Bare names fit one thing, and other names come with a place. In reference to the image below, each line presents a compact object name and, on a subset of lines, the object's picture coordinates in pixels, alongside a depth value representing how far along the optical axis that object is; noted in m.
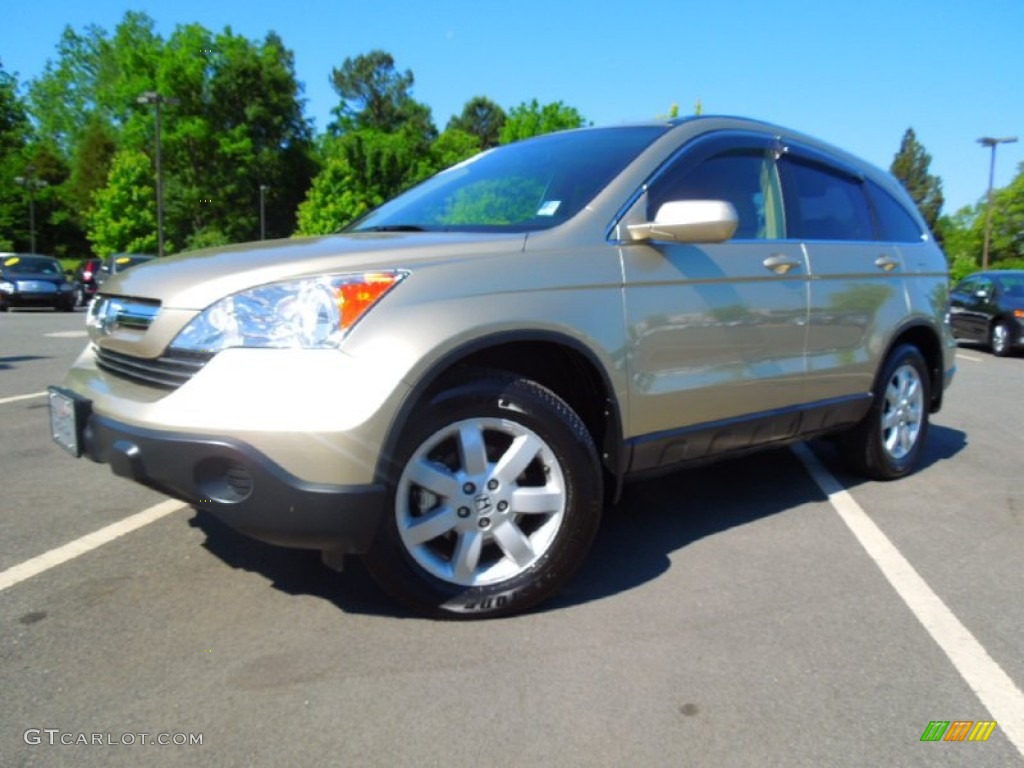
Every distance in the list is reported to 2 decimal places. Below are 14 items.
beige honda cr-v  2.55
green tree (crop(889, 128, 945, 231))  101.62
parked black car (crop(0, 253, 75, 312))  20.75
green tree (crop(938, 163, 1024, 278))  58.56
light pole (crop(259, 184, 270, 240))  58.37
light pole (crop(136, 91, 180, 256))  32.12
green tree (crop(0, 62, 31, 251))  34.50
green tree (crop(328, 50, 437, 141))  76.38
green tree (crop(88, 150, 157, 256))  50.09
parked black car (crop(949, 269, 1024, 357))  14.45
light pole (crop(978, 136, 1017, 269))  34.86
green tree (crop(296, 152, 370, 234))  58.12
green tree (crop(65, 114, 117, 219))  63.44
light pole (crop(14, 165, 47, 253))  49.56
